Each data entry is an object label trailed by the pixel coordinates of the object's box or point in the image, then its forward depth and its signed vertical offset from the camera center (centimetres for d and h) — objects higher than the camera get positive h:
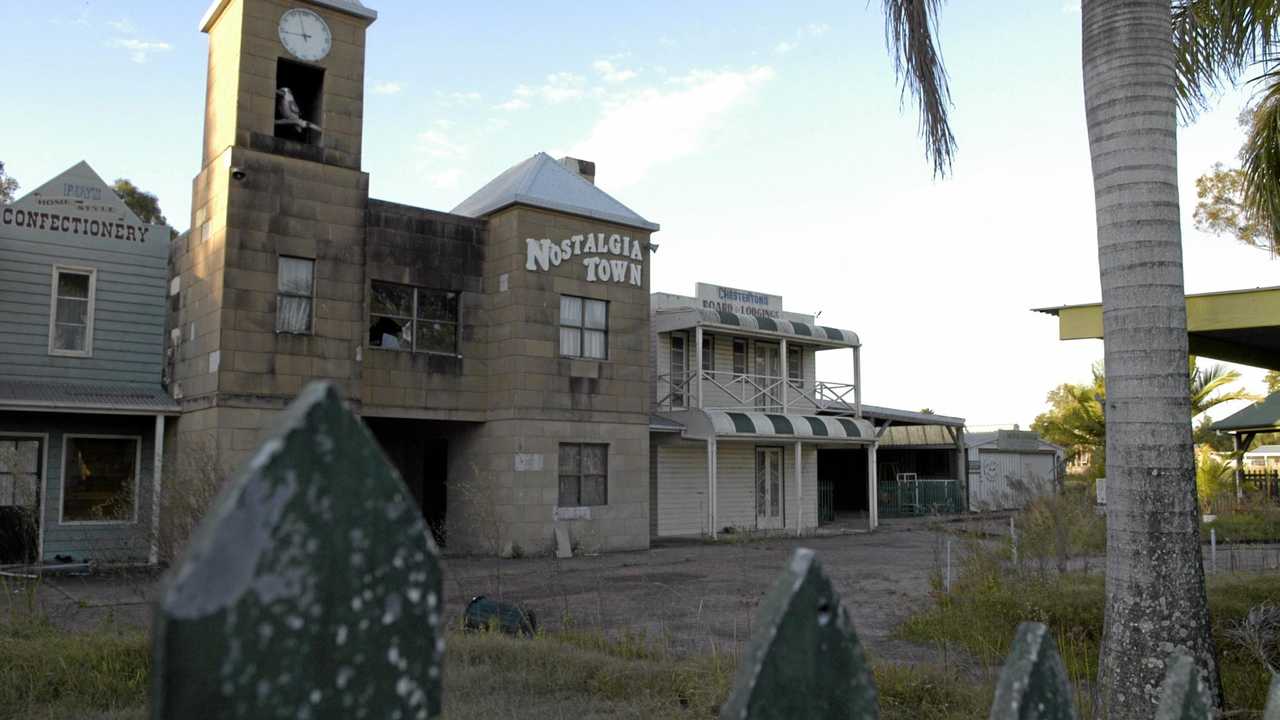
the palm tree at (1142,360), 557 +69
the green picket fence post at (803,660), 115 -22
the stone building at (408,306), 1661 +318
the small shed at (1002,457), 3597 +77
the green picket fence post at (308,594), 81 -10
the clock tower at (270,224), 1631 +431
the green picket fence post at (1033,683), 138 -29
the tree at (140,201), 3350 +934
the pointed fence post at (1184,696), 161 -36
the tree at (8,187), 2925 +858
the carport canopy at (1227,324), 813 +135
